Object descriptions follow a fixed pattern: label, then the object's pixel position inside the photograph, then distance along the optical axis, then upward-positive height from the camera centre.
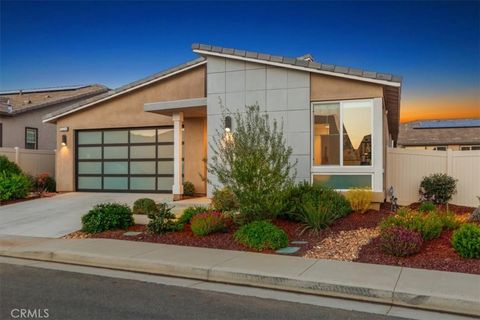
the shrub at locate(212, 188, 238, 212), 11.11 -1.20
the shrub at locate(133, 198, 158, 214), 12.10 -1.46
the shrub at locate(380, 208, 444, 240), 8.74 -1.41
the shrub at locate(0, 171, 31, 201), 16.11 -1.22
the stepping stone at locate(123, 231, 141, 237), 10.34 -1.91
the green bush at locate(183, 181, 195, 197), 15.95 -1.28
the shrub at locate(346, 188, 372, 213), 11.57 -1.20
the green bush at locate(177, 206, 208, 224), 11.05 -1.52
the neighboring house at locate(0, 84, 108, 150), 23.25 +2.04
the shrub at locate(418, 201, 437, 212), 11.95 -1.46
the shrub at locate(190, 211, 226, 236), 9.82 -1.59
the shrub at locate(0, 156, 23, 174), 17.59 -0.53
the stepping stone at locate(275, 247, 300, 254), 8.57 -1.90
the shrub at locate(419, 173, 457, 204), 13.95 -1.06
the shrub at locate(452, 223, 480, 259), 7.62 -1.53
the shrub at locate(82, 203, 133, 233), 10.84 -1.63
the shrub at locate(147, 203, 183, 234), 10.34 -1.64
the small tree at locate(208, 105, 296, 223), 10.16 -0.42
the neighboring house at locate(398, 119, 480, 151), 31.38 +1.52
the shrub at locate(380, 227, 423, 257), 7.85 -1.58
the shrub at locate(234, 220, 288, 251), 8.82 -1.69
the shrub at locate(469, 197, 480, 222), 10.19 -1.44
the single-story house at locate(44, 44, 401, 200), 12.14 +1.20
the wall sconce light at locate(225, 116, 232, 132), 13.07 +0.92
